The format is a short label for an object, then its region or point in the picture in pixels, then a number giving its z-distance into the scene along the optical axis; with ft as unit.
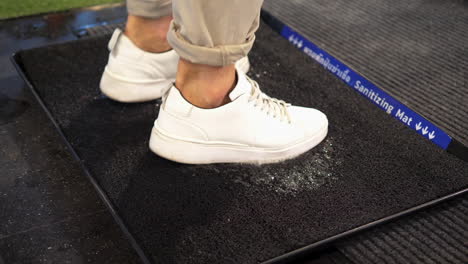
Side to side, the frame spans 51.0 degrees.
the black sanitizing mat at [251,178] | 2.65
